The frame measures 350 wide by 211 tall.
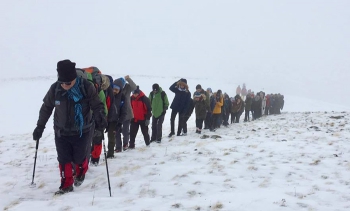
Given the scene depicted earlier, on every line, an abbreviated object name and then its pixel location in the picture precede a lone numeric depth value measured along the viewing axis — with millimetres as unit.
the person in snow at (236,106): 19422
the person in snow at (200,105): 13461
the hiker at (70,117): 5426
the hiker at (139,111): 9875
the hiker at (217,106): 15367
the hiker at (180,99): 12219
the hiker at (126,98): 8368
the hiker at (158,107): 11039
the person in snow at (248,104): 21780
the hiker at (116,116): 8188
